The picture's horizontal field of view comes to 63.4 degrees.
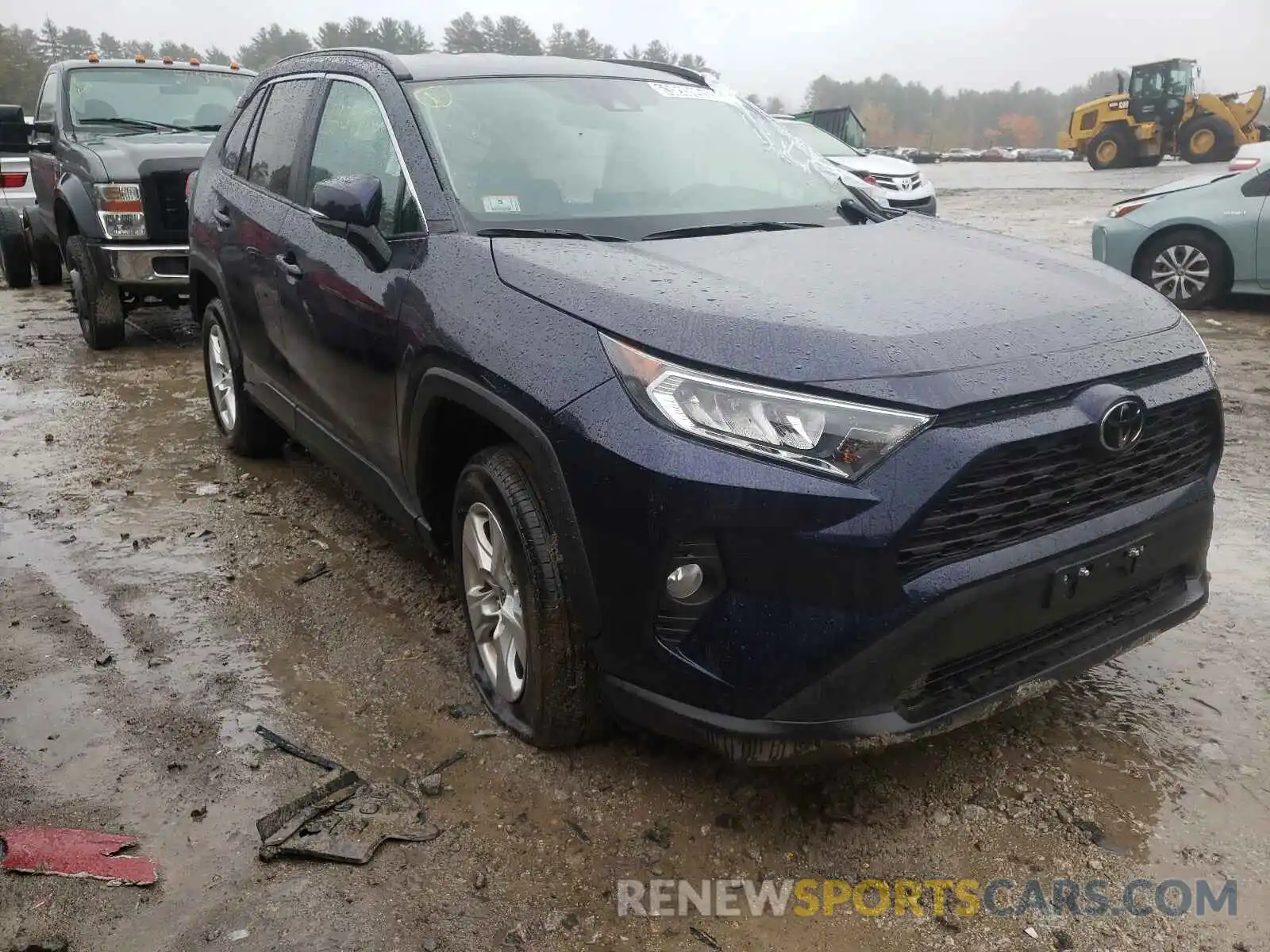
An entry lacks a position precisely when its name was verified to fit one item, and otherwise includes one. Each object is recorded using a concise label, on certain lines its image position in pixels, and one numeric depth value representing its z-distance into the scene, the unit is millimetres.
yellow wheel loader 26922
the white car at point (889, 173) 12094
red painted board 2383
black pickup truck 7117
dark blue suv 2074
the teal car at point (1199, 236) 8211
